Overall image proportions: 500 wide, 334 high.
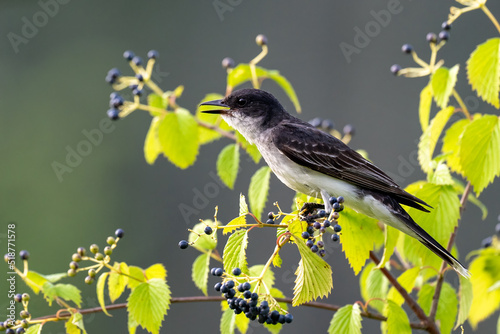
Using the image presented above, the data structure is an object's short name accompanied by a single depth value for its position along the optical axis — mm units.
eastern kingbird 6266
